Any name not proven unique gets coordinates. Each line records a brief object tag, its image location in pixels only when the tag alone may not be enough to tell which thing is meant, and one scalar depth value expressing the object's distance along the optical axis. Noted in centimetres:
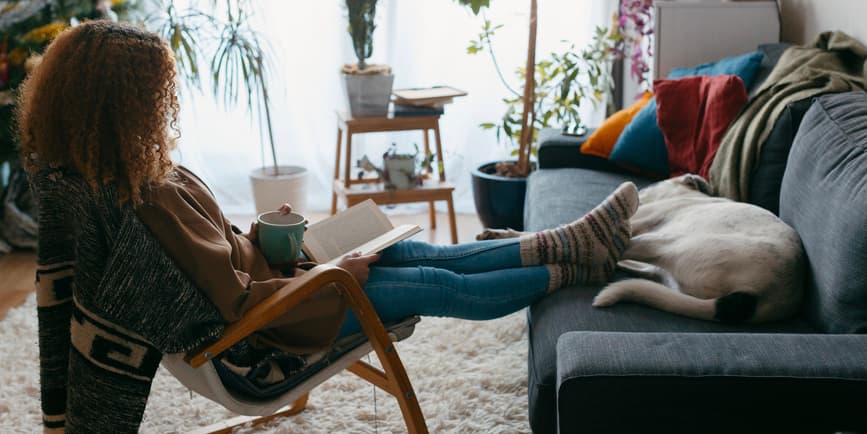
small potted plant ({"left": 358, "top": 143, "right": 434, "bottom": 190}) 330
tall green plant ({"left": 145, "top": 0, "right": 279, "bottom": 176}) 348
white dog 173
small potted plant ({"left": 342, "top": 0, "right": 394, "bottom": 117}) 329
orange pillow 299
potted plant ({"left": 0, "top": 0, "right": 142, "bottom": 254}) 324
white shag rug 217
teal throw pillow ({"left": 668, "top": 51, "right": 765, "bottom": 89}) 271
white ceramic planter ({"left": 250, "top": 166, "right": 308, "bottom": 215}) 362
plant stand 330
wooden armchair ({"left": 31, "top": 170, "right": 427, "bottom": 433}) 151
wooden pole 331
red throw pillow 259
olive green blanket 225
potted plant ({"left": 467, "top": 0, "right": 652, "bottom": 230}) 332
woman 150
